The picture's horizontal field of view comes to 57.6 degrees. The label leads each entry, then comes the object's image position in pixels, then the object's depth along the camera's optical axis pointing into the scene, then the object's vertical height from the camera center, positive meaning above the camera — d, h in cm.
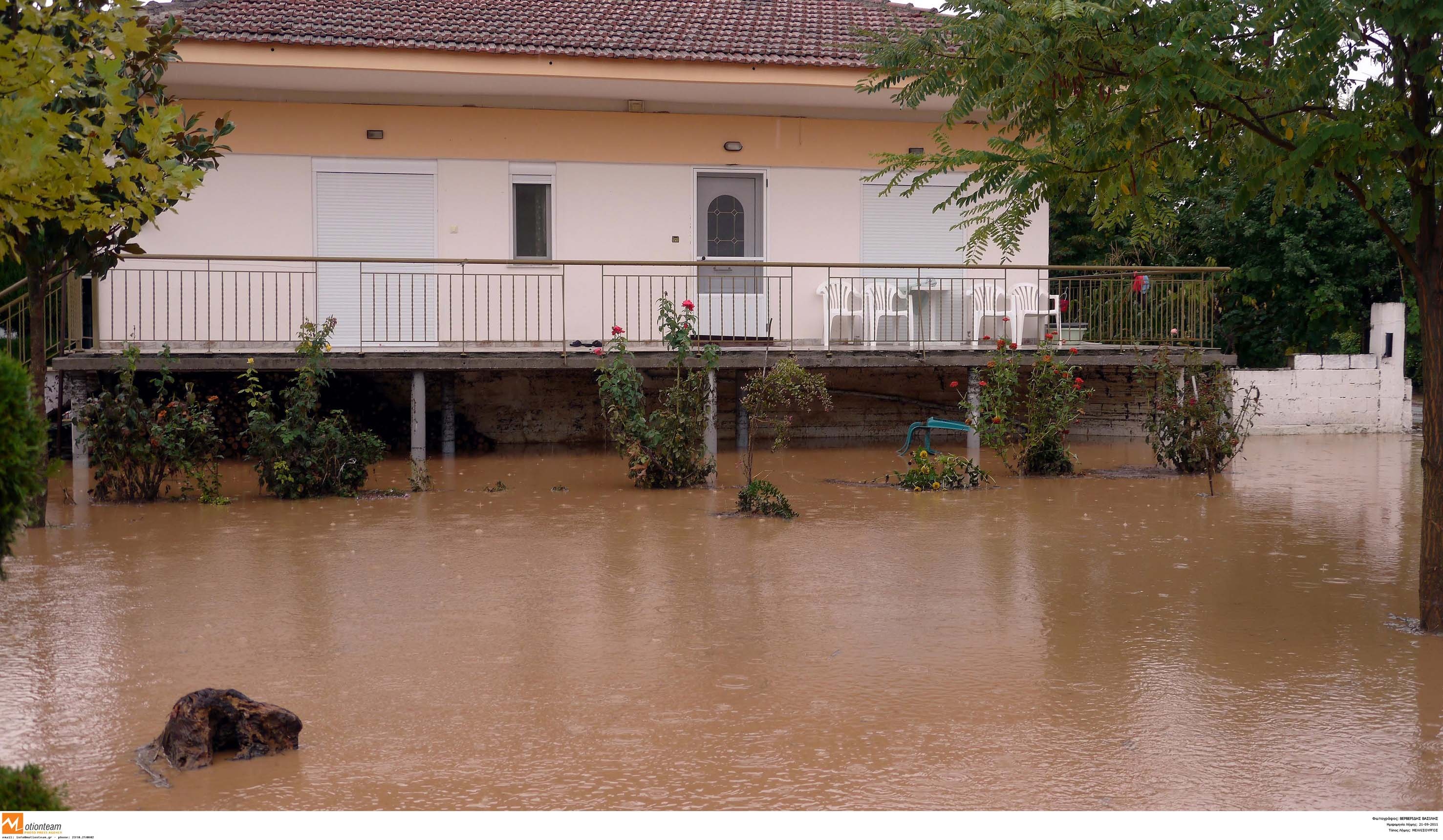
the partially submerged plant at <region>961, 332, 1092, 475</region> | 1326 -36
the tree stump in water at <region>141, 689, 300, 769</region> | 472 -131
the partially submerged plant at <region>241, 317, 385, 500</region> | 1144 -63
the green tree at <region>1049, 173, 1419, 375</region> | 2252 +202
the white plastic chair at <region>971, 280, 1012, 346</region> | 1562 +89
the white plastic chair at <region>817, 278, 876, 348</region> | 1515 +87
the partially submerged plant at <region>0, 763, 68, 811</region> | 335 -108
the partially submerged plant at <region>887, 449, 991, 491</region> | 1232 -94
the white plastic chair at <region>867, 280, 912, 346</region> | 1516 +86
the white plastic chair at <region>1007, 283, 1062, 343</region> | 1570 +87
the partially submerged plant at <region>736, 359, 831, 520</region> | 1205 -16
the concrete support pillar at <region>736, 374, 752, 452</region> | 1548 -63
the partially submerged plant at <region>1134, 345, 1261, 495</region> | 1313 -42
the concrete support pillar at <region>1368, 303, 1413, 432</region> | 1819 +15
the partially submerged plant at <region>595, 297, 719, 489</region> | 1224 -46
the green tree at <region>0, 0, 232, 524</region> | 480 +107
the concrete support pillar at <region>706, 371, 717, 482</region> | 1298 -42
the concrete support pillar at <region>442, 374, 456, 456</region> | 1490 -51
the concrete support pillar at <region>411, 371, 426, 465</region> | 1336 -44
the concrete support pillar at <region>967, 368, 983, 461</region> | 1432 -31
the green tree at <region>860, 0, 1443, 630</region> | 608 +138
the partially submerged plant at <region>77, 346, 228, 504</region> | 1106 -58
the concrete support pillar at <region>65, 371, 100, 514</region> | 1210 -67
